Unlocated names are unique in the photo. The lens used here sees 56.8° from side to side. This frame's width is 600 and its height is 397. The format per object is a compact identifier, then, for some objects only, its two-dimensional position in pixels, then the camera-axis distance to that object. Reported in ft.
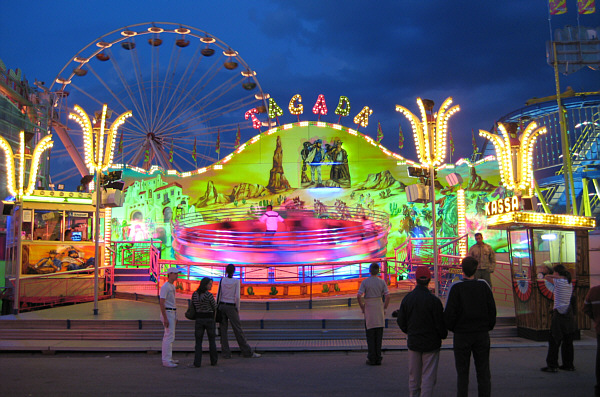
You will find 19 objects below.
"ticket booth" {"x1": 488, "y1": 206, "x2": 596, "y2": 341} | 36.14
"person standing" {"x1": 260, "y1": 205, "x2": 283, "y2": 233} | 71.97
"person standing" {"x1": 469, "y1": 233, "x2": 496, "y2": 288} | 40.88
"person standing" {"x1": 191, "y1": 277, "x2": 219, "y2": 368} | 30.20
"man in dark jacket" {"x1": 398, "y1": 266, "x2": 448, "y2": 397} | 19.70
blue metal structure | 101.04
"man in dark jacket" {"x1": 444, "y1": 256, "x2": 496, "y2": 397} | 19.49
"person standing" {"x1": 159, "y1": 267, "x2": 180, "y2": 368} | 29.94
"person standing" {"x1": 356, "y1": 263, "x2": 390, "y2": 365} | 29.73
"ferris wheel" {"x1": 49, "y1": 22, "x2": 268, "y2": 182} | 91.35
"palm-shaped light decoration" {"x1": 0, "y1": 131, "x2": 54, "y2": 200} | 52.54
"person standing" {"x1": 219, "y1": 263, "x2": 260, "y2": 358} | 32.65
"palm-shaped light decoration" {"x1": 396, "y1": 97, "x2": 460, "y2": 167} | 47.01
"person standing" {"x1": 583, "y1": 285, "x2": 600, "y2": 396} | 23.89
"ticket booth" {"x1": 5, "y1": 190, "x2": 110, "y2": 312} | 53.62
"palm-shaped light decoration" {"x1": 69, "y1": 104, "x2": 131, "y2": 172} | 49.83
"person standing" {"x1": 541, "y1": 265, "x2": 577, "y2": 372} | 26.96
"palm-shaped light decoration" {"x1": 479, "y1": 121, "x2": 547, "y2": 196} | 47.96
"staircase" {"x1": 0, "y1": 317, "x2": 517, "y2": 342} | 38.50
